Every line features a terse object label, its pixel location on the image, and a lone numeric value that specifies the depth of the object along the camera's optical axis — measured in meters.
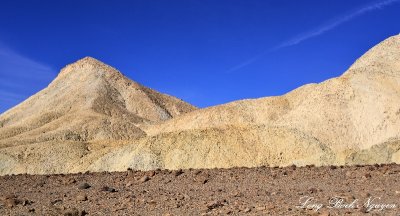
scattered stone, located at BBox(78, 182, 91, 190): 17.27
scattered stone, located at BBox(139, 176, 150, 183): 18.52
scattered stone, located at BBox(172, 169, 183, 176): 19.64
